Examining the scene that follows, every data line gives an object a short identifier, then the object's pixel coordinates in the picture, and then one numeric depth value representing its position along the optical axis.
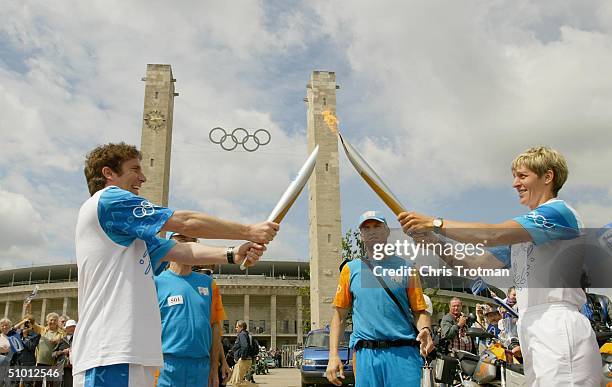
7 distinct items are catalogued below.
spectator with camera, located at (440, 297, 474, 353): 9.52
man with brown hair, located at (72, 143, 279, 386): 2.73
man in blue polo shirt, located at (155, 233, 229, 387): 4.71
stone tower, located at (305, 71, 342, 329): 36.19
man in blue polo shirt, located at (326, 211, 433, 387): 4.38
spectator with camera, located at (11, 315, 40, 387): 11.19
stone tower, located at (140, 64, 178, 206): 38.75
